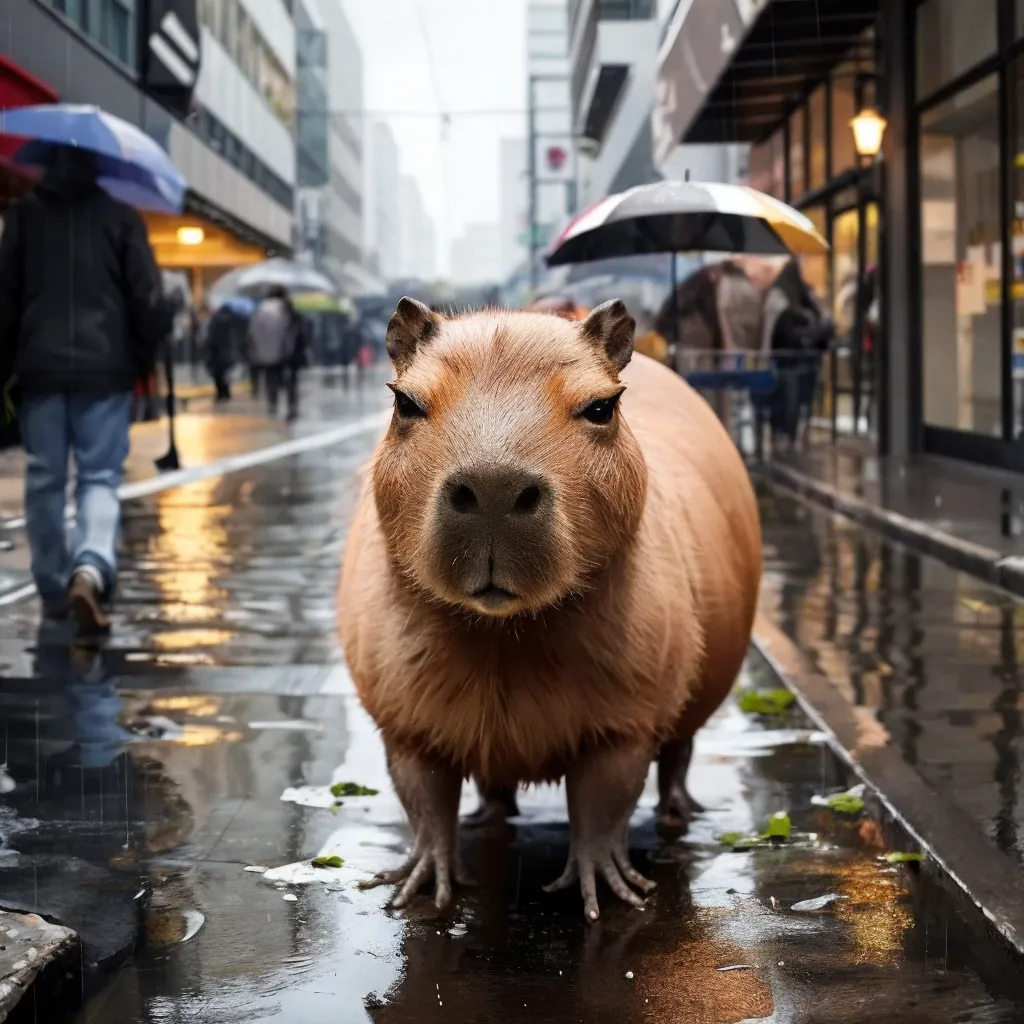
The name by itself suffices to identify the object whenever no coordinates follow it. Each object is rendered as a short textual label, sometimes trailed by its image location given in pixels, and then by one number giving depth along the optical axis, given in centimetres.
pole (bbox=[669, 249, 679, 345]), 1367
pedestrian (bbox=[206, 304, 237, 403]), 3750
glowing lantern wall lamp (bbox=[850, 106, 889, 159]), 1812
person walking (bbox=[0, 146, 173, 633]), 871
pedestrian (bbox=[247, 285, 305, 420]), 3156
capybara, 366
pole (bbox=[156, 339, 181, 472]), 1271
